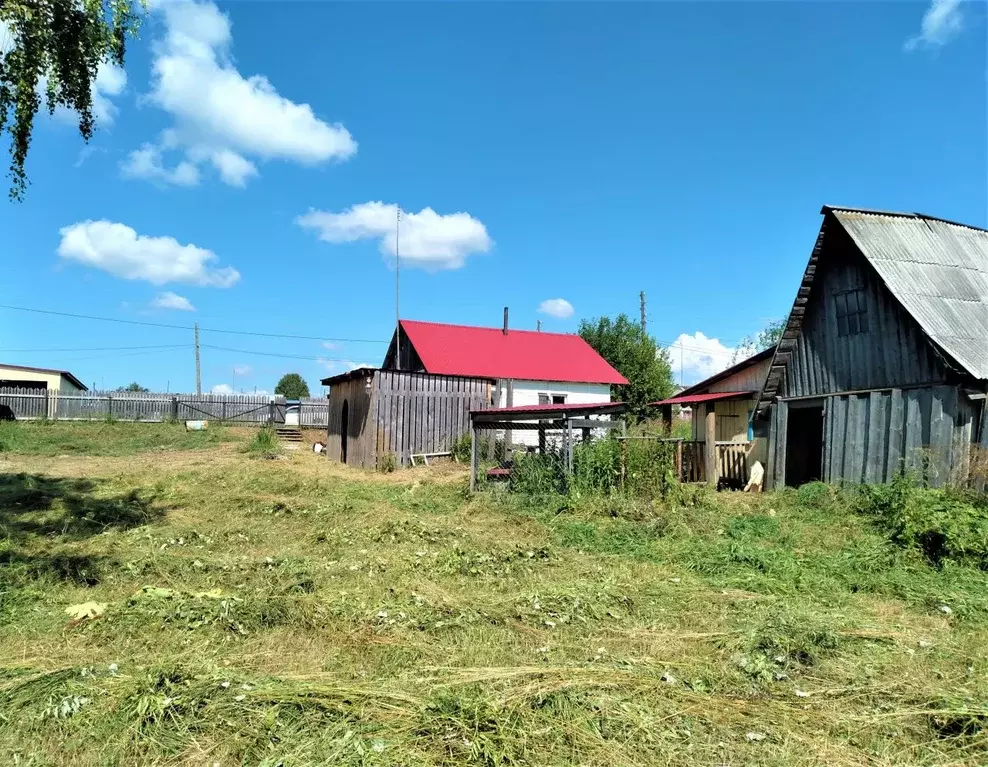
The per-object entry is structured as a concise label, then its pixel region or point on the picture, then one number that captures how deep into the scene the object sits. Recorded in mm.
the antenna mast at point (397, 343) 28375
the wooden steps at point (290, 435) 30719
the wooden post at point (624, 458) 11367
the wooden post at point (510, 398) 19245
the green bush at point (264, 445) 21192
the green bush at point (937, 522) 7422
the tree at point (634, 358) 34188
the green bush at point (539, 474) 11953
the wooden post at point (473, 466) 13570
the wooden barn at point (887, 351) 10414
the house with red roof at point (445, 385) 19000
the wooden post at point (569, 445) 11711
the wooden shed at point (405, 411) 18797
